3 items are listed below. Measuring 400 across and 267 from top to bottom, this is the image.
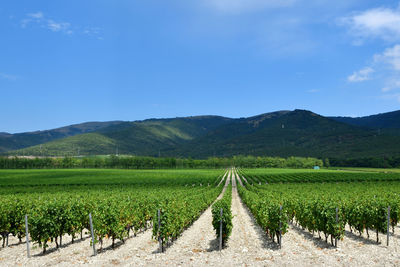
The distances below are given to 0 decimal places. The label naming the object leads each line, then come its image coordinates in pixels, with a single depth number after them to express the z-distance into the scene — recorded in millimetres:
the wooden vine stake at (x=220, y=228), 13760
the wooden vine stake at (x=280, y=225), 14234
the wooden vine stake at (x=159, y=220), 13948
